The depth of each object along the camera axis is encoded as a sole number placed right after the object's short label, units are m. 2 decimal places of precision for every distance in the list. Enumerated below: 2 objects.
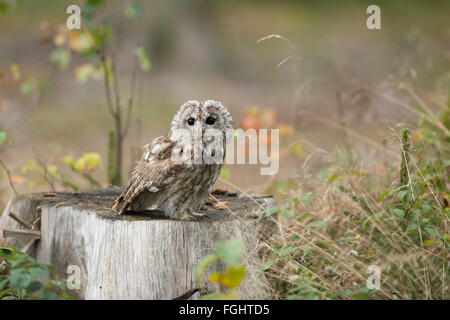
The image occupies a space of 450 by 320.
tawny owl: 2.61
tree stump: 2.51
